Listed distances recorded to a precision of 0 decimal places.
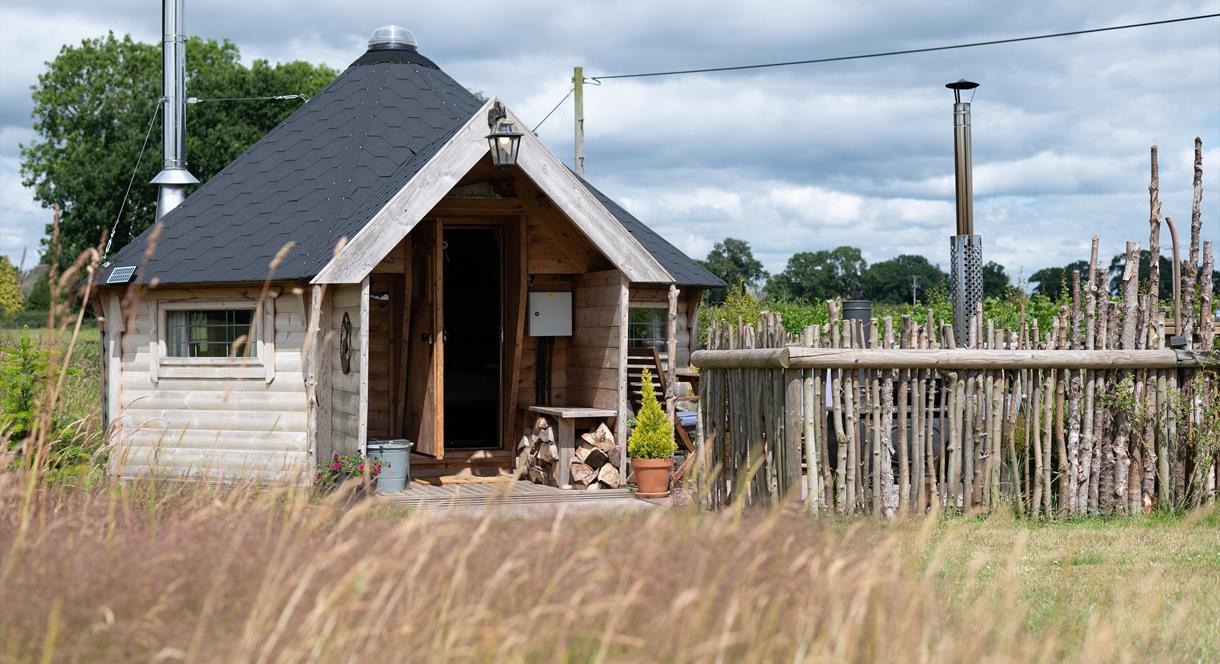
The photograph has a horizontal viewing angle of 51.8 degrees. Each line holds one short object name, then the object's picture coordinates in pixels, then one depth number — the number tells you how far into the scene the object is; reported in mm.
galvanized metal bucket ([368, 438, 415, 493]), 11141
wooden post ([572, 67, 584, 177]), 21203
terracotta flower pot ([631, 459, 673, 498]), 11461
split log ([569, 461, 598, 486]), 11875
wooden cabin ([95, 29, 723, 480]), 11164
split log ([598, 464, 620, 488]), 11844
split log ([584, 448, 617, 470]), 11945
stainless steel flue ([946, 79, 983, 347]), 12289
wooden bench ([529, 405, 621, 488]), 11702
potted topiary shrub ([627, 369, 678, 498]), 11453
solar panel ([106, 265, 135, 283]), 12248
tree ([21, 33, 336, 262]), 35094
